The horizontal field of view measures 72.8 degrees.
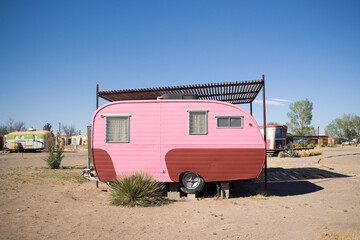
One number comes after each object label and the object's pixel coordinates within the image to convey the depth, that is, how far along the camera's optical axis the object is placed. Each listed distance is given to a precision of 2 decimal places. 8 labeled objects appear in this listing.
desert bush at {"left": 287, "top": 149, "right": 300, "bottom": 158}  22.34
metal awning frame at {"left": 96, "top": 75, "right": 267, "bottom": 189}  8.88
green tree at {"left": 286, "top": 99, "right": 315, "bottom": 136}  54.75
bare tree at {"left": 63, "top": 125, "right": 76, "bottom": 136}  85.55
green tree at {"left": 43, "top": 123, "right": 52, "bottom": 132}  48.59
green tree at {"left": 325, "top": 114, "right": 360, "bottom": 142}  63.78
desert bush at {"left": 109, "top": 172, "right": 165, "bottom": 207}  7.03
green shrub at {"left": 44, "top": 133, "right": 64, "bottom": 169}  15.13
